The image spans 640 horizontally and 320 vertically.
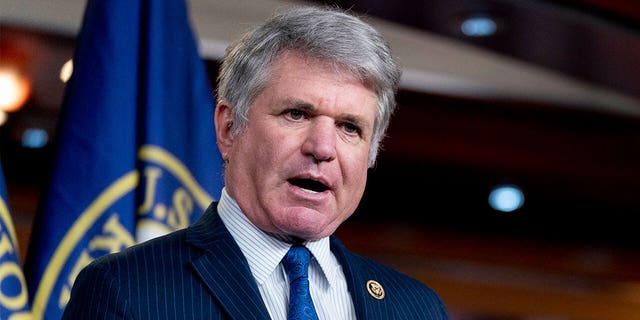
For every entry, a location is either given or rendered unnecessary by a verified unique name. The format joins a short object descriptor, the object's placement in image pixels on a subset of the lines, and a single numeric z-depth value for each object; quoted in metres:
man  3.19
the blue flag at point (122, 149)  3.76
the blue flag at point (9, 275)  3.58
